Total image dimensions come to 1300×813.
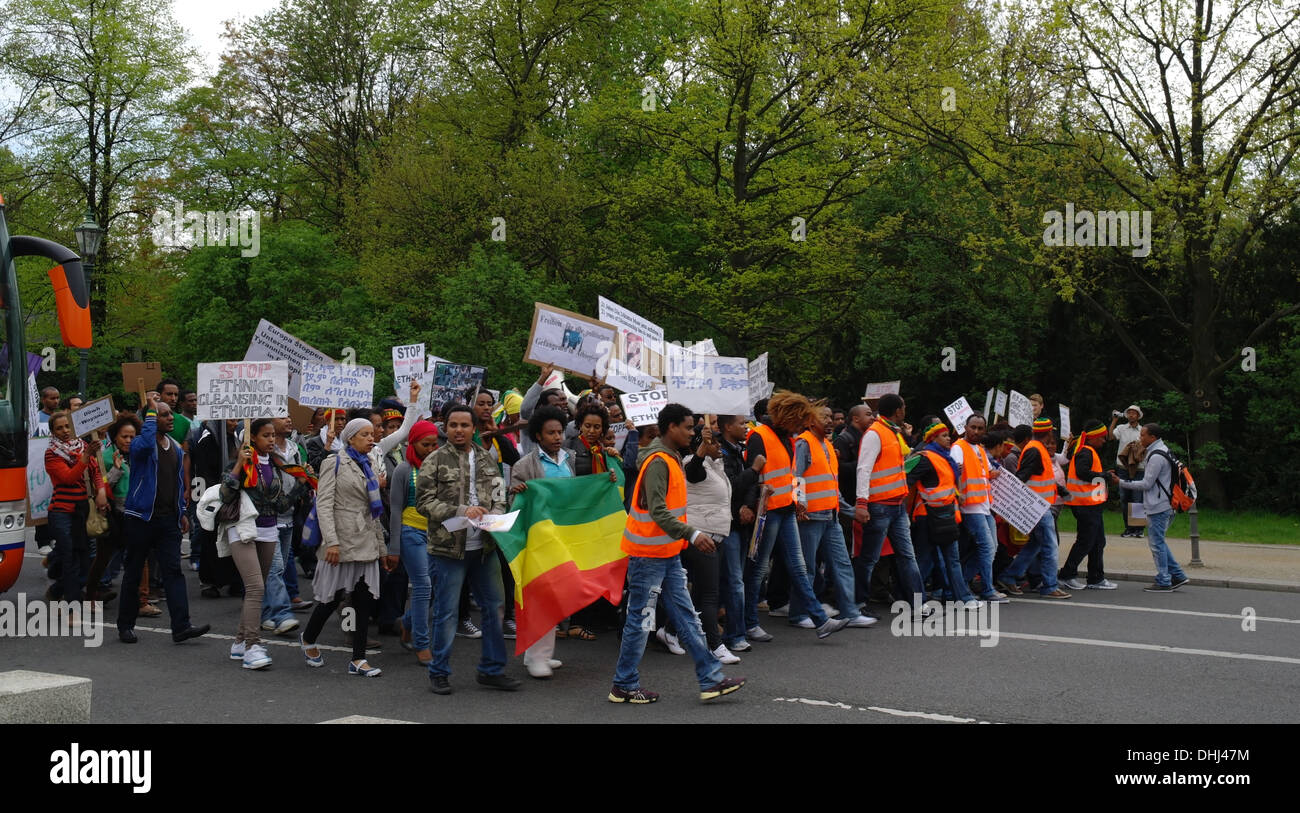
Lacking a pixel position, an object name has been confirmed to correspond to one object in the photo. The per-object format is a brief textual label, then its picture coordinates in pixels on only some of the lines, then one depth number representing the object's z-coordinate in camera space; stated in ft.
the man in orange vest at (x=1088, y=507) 42.60
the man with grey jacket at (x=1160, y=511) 42.75
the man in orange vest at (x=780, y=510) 31.73
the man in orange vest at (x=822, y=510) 32.50
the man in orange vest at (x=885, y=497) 34.60
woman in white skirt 27.02
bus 28.09
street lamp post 59.88
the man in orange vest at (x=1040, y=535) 41.16
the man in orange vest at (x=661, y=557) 23.66
